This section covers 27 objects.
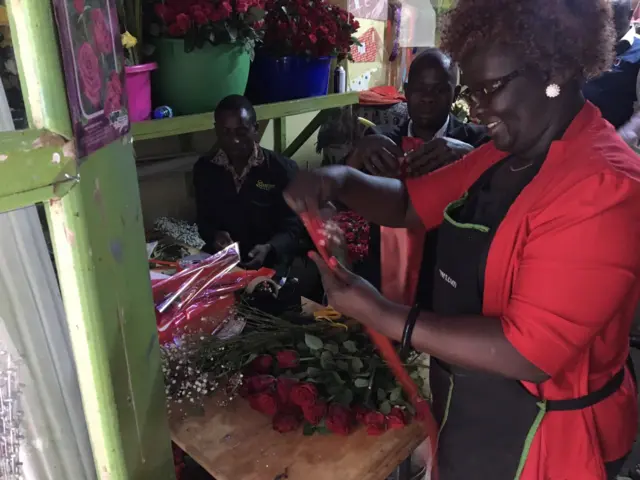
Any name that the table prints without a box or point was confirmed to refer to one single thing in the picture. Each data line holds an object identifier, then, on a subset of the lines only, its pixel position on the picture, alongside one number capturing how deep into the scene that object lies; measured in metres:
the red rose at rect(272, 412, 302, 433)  1.09
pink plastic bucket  1.37
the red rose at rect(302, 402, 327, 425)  1.08
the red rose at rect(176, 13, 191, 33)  1.39
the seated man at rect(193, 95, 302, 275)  2.10
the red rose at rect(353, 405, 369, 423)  1.11
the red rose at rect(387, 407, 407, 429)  1.10
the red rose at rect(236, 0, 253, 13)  1.46
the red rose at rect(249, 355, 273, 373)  1.25
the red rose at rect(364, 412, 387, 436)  1.08
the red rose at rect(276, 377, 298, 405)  1.14
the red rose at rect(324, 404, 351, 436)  1.06
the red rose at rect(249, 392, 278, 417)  1.12
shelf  1.50
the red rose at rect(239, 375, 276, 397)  1.18
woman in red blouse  0.73
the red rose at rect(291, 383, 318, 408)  1.09
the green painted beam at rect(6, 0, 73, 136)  0.52
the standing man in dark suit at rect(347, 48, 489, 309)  1.28
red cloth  2.85
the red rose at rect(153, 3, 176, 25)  1.41
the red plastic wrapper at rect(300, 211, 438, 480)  1.03
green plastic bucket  1.50
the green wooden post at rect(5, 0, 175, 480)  0.54
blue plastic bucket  1.87
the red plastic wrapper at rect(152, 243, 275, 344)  1.28
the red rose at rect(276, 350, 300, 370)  1.22
